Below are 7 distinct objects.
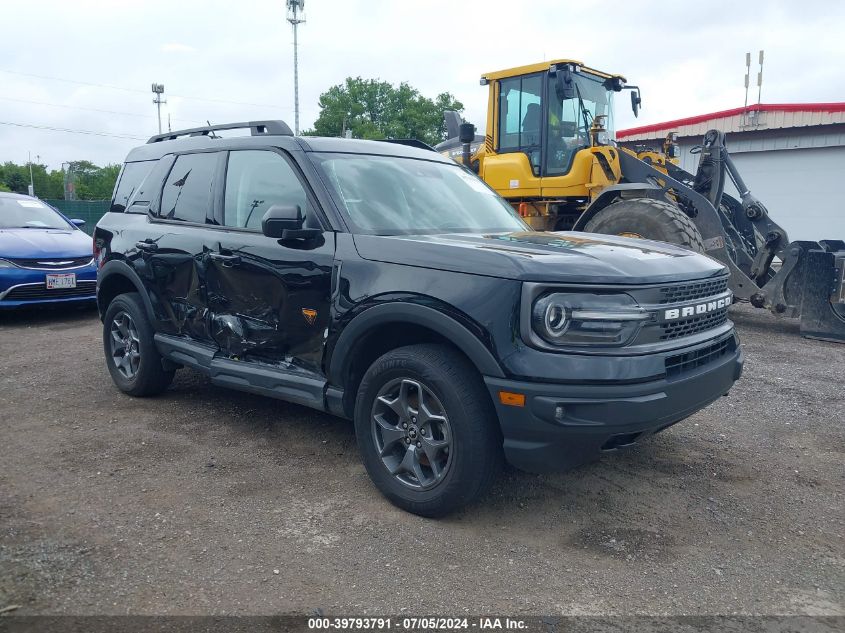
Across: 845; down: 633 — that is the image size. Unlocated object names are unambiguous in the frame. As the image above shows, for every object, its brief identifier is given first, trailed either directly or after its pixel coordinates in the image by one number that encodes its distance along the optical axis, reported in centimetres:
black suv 302
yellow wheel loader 768
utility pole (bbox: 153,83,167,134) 4894
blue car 839
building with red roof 1683
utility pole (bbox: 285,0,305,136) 3931
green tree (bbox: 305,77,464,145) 5994
